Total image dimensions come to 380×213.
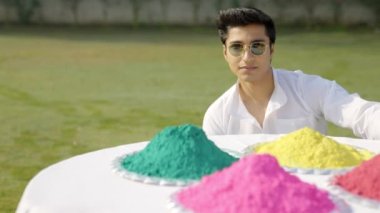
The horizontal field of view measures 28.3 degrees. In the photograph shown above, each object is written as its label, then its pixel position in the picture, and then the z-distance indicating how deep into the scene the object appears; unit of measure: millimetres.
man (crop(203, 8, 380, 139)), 2270
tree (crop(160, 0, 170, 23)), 13453
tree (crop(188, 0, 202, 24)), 13500
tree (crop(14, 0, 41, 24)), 13516
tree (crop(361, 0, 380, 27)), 13109
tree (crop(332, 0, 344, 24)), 13188
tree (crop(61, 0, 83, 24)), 13641
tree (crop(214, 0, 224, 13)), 13627
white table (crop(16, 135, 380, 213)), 1485
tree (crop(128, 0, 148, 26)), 13626
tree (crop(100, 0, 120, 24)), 13641
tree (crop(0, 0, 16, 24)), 13578
